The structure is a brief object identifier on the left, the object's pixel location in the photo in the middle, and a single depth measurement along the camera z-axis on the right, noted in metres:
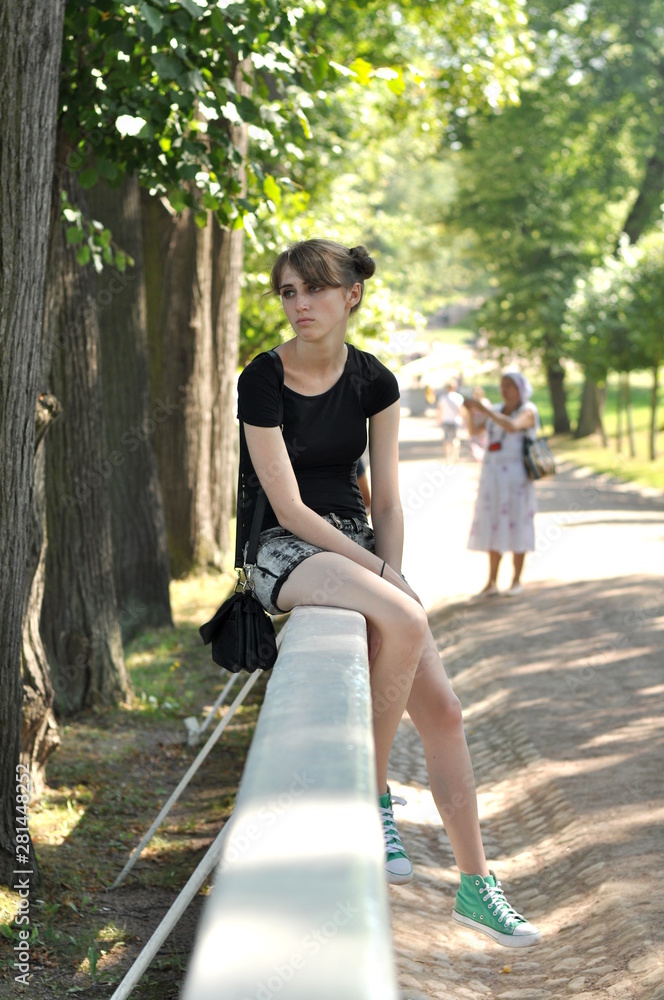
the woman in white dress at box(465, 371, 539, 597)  11.23
